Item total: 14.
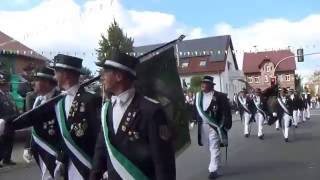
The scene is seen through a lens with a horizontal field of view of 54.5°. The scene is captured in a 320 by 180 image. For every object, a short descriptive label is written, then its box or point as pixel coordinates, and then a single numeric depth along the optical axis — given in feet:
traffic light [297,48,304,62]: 63.88
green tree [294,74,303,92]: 177.62
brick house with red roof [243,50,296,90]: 173.93
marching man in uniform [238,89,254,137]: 35.03
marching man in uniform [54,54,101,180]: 8.69
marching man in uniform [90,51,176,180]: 6.66
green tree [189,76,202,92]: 96.19
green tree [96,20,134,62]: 98.86
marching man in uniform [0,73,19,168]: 19.17
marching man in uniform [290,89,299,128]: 43.57
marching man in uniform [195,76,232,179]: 18.36
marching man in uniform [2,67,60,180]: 8.87
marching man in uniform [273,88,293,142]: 30.35
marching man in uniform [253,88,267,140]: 32.75
